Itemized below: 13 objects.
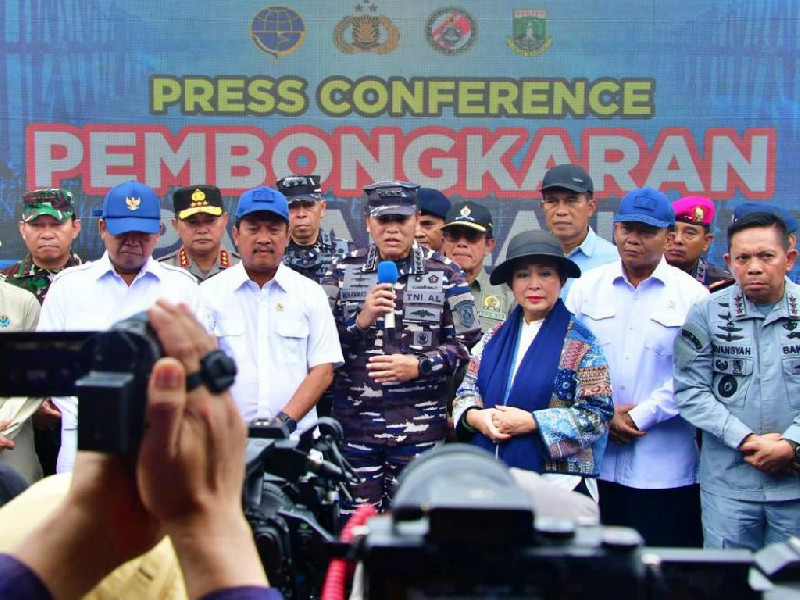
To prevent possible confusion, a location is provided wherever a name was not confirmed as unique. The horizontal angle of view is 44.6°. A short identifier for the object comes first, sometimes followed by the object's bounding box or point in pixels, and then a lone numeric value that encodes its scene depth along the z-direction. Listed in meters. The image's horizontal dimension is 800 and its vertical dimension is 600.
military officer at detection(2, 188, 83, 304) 4.78
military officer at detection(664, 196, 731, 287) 4.89
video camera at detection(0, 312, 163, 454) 0.86
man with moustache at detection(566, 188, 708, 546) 3.83
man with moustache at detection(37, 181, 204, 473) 3.98
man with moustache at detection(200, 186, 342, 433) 4.00
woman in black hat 3.50
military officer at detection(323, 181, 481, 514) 4.07
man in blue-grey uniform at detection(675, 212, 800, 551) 3.58
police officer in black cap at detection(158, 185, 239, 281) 4.94
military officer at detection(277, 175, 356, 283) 5.05
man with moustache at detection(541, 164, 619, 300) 4.67
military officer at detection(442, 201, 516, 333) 4.85
